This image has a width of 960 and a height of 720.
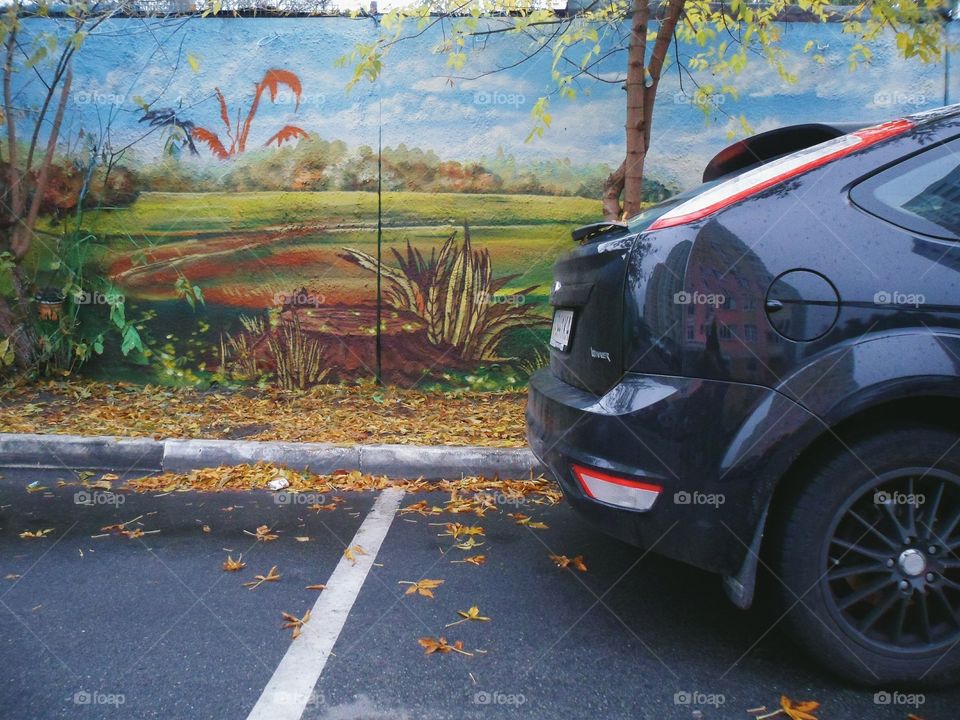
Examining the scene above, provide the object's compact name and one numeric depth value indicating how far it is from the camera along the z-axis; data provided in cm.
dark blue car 204
